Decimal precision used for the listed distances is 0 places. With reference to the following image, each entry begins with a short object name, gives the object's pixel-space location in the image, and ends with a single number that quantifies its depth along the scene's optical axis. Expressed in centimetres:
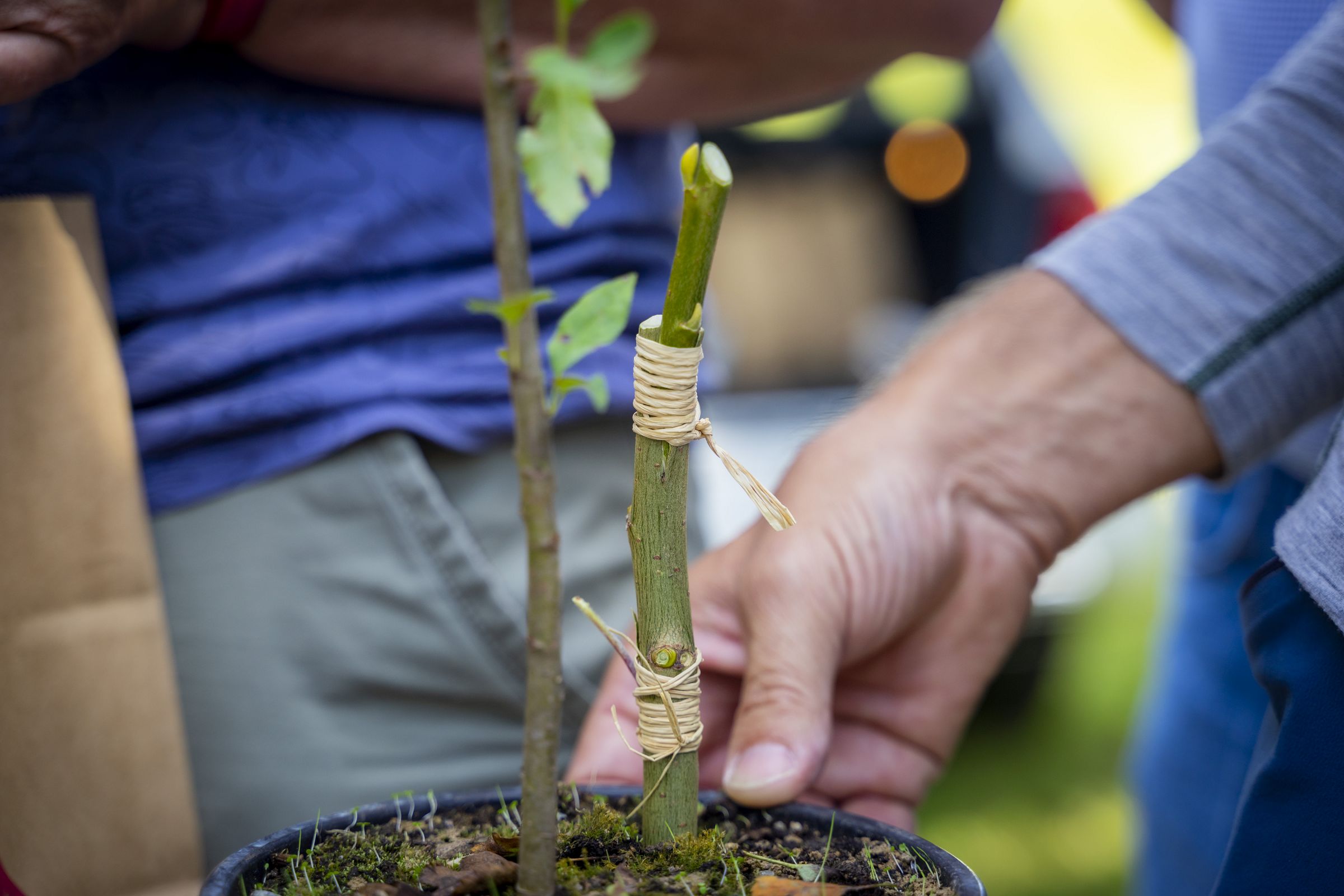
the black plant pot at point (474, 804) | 62
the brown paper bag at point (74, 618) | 67
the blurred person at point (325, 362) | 74
